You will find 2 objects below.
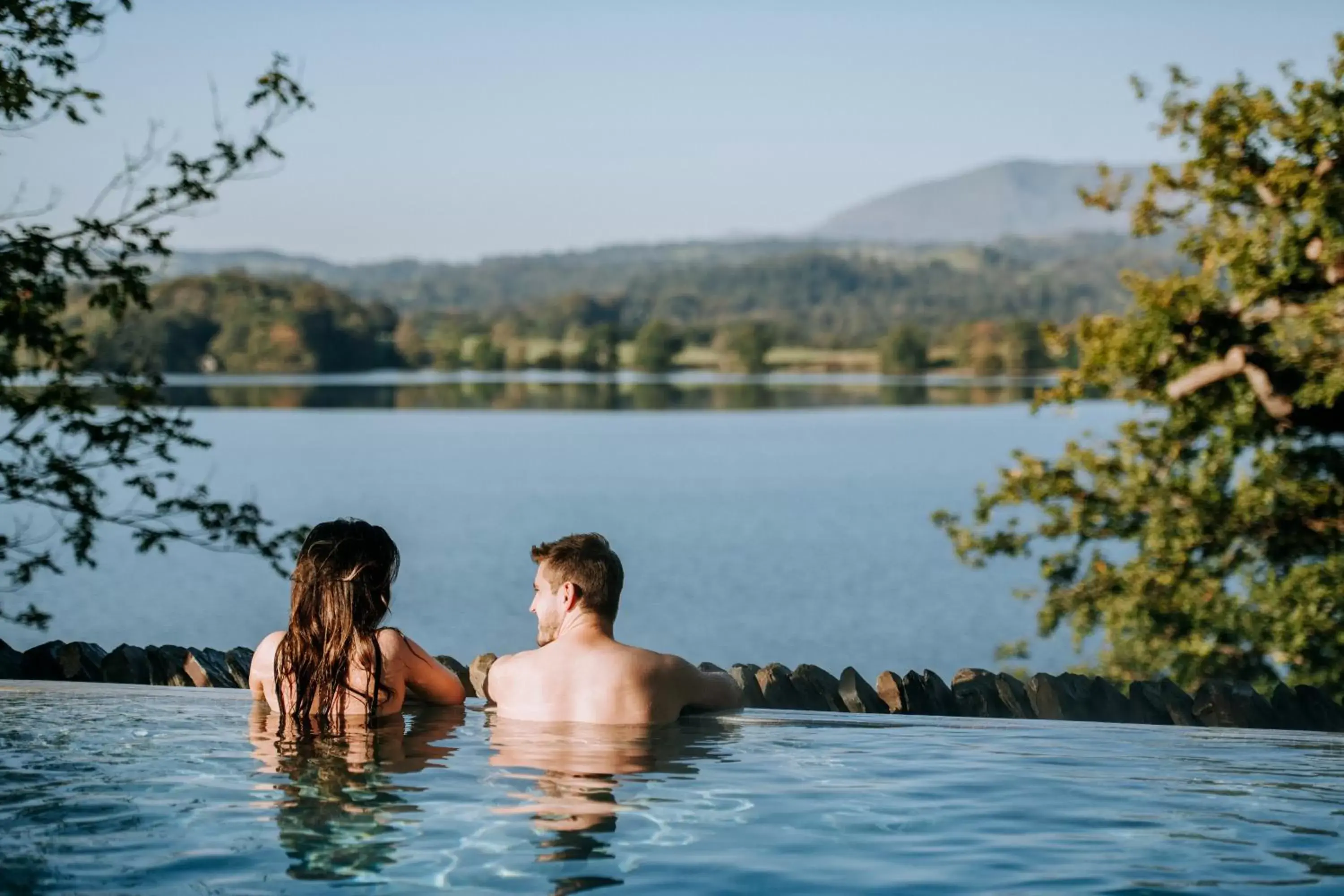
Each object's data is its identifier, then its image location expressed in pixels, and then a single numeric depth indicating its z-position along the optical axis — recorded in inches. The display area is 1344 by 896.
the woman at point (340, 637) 201.2
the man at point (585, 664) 209.8
